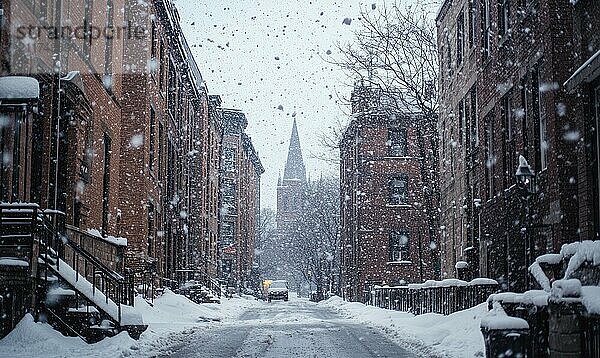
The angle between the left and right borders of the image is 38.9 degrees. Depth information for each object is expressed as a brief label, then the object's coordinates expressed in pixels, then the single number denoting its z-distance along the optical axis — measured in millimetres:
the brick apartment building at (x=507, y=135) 16172
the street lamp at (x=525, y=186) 15383
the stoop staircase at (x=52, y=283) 14836
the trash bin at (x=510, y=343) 10406
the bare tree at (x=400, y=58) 37219
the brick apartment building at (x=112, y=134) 17094
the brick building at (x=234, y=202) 79188
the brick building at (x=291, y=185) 159875
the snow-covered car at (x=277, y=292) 72875
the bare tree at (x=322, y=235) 80250
